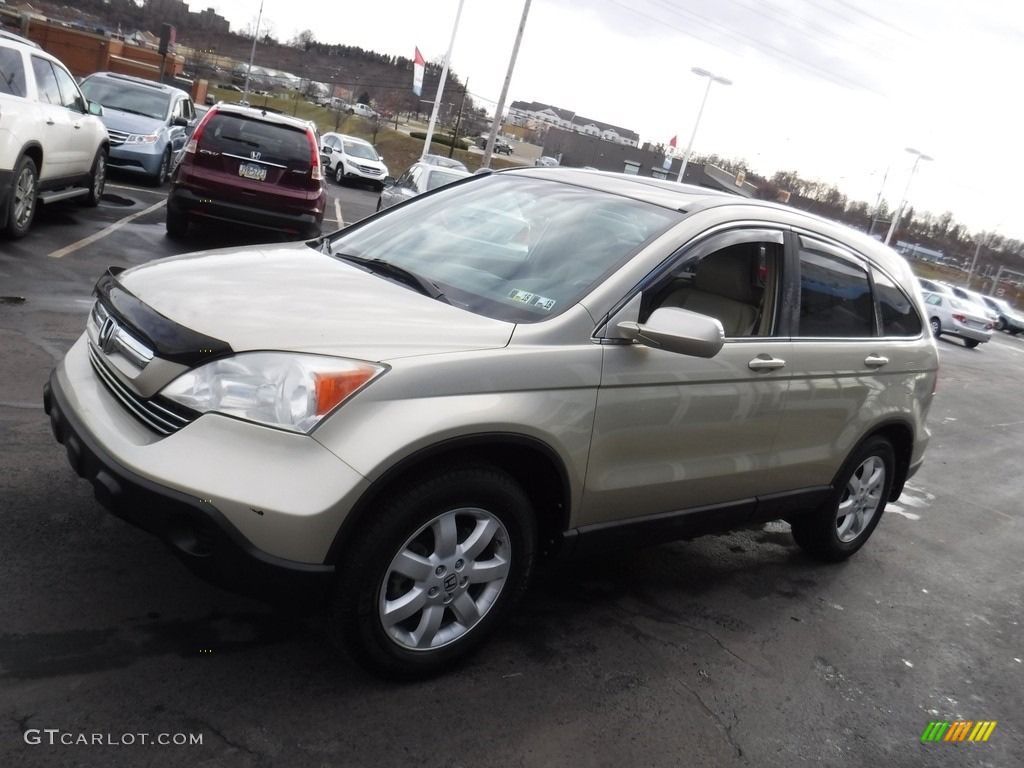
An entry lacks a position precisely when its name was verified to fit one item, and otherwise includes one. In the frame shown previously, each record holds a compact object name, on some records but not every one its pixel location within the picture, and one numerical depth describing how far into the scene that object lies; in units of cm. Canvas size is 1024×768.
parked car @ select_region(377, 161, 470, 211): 1377
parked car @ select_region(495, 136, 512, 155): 7430
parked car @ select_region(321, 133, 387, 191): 3030
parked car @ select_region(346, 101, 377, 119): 8442
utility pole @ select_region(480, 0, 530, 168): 3352
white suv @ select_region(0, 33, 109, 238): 809
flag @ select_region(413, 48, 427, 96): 3231
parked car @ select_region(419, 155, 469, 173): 2600
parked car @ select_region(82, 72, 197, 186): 1447
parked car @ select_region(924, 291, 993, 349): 2669
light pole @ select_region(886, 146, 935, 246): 4744
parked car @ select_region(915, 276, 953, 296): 2865
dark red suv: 990
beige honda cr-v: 273
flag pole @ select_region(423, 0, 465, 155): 3721
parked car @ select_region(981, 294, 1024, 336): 4138
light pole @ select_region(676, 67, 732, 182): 4162
